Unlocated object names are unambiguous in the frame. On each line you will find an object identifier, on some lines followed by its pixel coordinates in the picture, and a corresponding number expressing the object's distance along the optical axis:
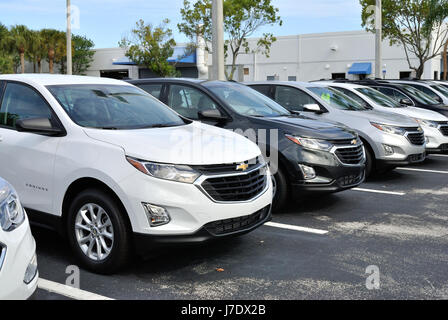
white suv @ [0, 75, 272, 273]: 4.46
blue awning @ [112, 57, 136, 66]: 50.03
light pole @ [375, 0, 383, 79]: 21.55
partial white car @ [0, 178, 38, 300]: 3.05
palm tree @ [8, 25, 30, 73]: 53.03
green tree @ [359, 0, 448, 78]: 25.87
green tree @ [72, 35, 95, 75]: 57.16
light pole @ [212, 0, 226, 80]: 12.15
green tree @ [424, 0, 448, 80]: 25.38
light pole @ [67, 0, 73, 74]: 22.61
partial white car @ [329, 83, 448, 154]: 11.08
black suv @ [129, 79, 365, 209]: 6.89
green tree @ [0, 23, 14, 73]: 46.53
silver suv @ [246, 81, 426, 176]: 9.36
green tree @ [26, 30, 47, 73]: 55.22
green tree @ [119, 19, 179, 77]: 45.88
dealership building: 39.56
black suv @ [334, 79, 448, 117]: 13.56
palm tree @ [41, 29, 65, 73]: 56.38
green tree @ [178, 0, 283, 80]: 33.53
